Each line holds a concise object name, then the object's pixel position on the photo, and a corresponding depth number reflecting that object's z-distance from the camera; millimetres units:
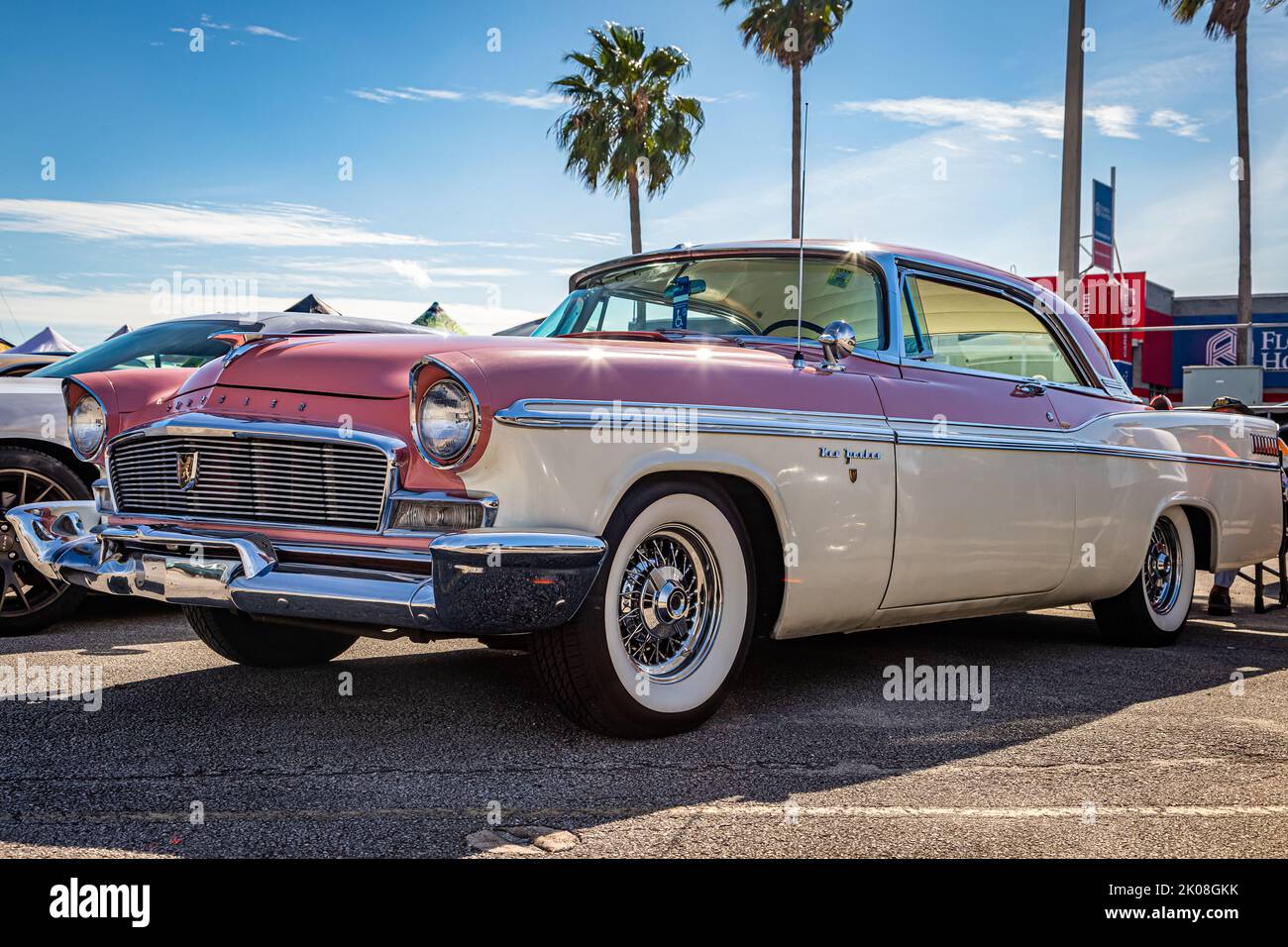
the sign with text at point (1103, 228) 19719
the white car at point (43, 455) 5605
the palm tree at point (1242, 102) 24031
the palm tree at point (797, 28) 24547
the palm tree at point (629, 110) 23875
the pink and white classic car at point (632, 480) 3328
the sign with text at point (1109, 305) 19953
